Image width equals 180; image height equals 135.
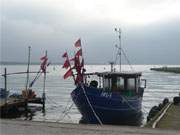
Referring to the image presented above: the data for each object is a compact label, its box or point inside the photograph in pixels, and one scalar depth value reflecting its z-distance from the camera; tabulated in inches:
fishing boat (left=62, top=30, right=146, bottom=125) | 786.8
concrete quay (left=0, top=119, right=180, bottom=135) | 358.6
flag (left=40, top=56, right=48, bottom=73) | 1206.9
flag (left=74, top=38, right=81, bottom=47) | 671.5
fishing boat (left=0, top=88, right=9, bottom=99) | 1296.1
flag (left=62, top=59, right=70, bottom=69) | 688.4
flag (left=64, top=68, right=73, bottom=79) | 675.2
